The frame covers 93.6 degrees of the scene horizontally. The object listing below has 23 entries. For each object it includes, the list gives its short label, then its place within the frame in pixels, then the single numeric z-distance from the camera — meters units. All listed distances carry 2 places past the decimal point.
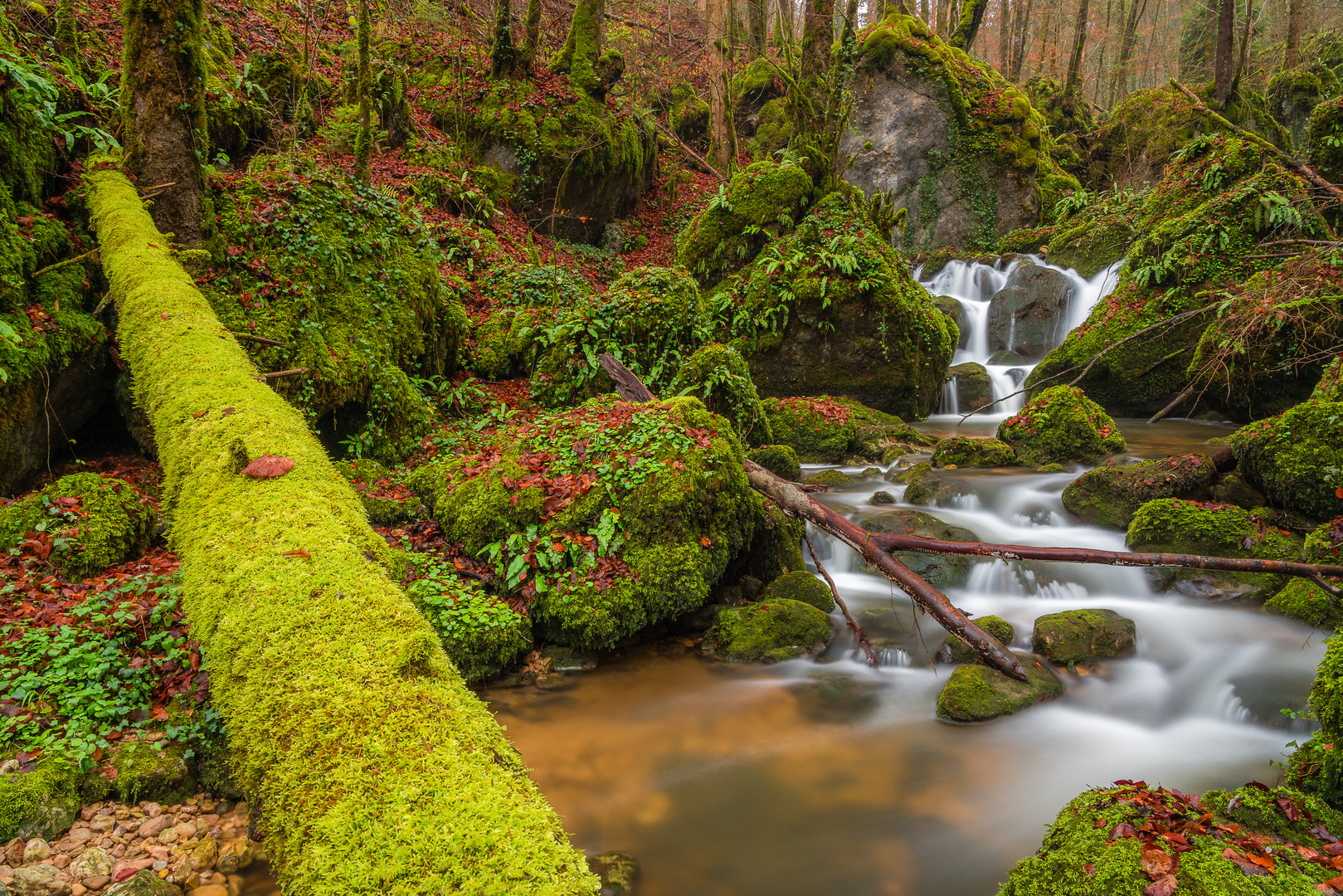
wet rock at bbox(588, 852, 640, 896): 3.62
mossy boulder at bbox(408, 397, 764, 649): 5.58
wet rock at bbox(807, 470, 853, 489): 9.88
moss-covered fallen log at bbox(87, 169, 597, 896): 1.50
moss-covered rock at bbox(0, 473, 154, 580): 4.47
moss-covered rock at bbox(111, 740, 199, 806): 3.24
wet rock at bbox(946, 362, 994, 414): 14.83
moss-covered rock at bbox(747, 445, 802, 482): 8.98
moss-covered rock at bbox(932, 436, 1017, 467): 10.38
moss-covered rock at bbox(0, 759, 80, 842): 2.87
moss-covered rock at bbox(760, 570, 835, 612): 6.58
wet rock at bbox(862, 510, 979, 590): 7.23
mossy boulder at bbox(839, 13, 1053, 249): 21.55
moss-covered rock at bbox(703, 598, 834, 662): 5.88
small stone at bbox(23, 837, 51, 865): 2.82
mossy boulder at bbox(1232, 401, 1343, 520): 6.55
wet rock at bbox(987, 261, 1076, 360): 16.14
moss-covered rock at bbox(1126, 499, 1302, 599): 6.40
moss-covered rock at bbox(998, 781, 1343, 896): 2.41
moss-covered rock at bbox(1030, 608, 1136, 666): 5.72
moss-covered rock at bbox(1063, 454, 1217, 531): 7.80
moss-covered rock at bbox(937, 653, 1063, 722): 5.13
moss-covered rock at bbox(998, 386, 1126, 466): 10.30
